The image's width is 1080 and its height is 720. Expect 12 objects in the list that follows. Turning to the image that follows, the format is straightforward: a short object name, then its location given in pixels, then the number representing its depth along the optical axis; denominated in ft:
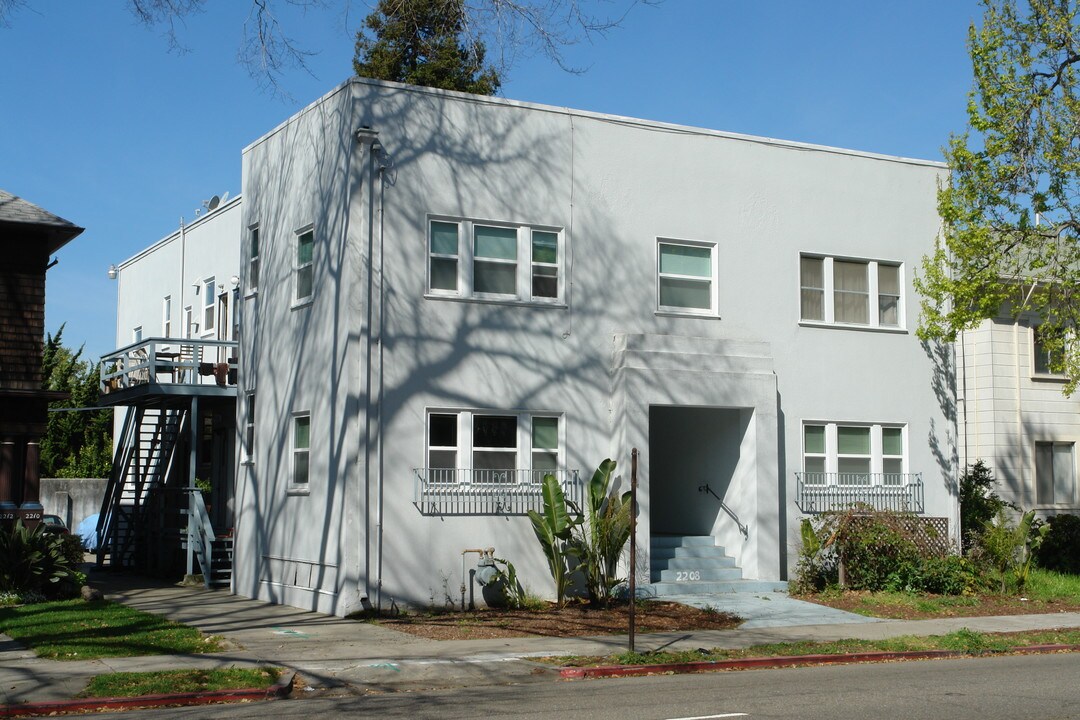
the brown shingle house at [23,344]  75.41
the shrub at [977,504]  79.67
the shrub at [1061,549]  80.59
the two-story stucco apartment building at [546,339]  62.13
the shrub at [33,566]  65.46
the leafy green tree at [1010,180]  70.38
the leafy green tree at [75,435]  138.62
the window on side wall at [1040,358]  94.55
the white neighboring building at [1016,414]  92.89
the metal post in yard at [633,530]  45.20
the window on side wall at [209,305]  94.27
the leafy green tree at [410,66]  125.59
